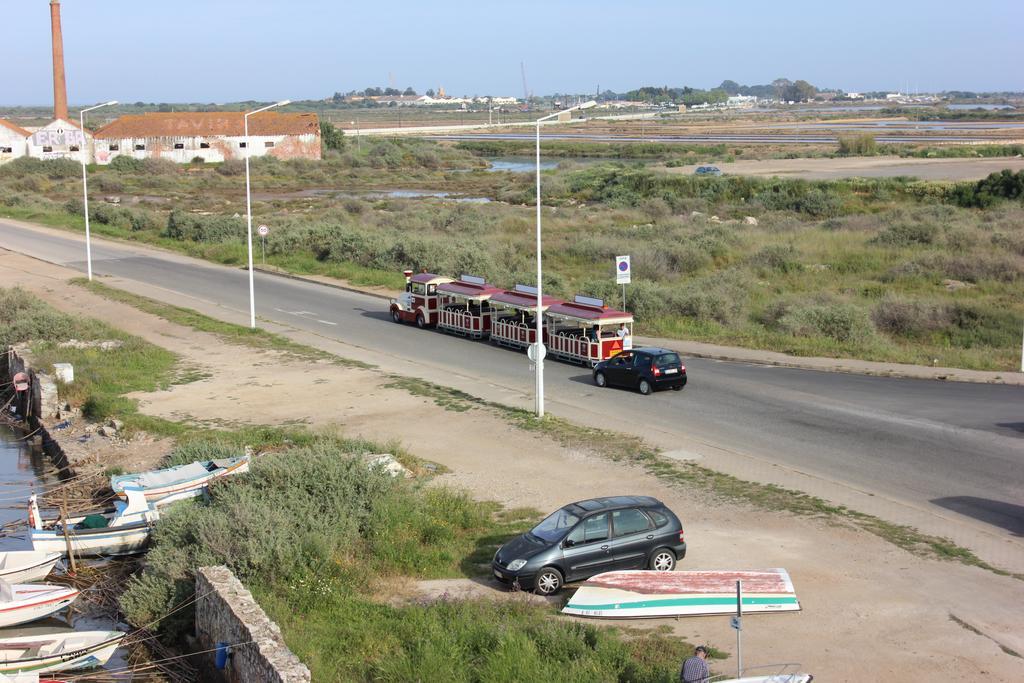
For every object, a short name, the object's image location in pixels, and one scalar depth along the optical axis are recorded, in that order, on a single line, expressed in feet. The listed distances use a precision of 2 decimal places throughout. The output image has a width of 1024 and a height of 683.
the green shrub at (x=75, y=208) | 263.57
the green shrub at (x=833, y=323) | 115.55
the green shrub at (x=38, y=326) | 118.21
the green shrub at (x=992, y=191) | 221.46
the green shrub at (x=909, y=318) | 119.44
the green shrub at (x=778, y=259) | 157.48
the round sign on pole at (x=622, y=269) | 108.17
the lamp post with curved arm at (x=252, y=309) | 125.08
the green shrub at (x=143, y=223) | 236.22
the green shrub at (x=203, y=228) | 212.64
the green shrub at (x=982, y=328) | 113.50
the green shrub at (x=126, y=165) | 370.73
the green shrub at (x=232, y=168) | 380.58
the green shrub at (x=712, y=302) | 127.03
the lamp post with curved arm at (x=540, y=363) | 84.94
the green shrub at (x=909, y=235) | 168.87
